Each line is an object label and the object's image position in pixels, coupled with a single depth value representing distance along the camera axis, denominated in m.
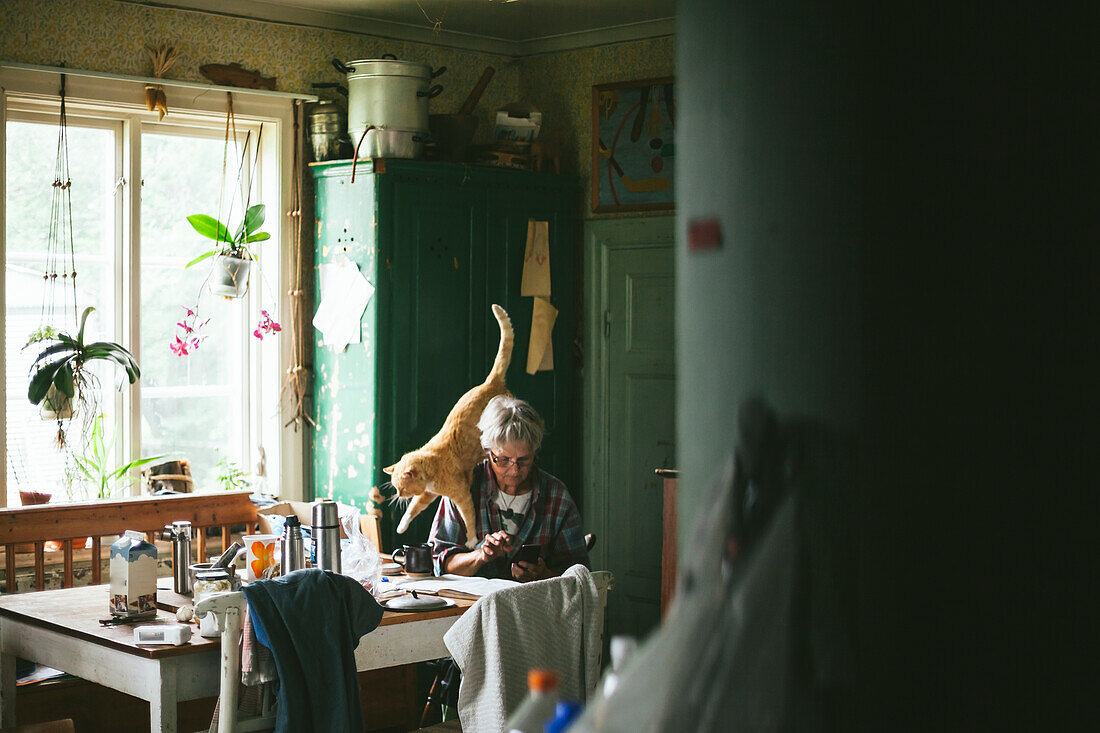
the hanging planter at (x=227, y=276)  4.10
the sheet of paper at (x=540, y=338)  4.60
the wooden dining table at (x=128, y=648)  2.36
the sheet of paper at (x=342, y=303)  4.21
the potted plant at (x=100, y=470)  3.94
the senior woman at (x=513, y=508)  3.33
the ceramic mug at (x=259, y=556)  2.93
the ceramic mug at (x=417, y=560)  3.24
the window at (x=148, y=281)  3.86
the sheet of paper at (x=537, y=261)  4.57
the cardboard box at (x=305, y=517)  3.78
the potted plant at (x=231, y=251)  4.11
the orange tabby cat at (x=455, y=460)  3.34
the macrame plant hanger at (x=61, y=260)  3.92
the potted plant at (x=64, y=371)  3.73
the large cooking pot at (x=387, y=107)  4.16
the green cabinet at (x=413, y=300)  4.16
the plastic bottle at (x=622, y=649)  0.80
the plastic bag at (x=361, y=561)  2.90
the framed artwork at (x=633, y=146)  4.52
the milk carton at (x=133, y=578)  2.66
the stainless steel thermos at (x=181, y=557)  2.99
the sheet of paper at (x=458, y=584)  3.00
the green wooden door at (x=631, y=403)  4.50
